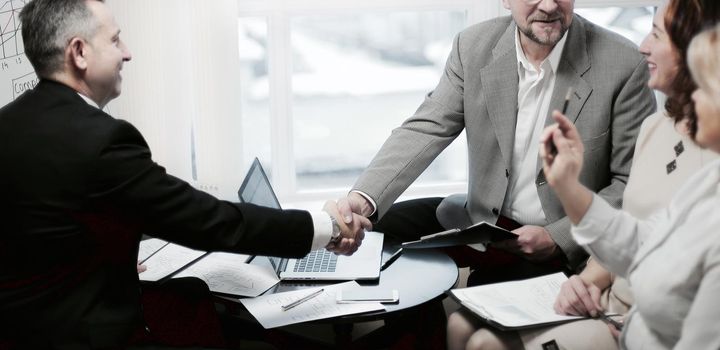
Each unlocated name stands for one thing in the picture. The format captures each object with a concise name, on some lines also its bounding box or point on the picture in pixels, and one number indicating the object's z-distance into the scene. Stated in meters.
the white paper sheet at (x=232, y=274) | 2.01
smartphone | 1.90
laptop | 2.08
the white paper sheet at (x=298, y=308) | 1.82
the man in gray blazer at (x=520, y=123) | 2.24
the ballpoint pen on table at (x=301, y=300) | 1.88
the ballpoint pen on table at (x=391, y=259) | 2.17
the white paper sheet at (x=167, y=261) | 2.09
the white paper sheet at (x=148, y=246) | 2.26
